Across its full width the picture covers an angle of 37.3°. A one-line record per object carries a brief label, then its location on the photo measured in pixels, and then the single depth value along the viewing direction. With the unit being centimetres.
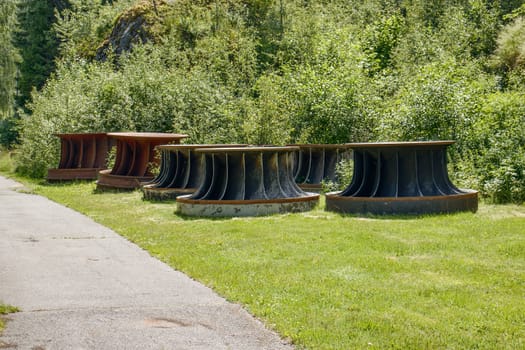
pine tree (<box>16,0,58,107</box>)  4503
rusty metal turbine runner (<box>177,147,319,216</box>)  1205
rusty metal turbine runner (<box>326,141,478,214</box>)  1133
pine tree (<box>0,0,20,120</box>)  5644
